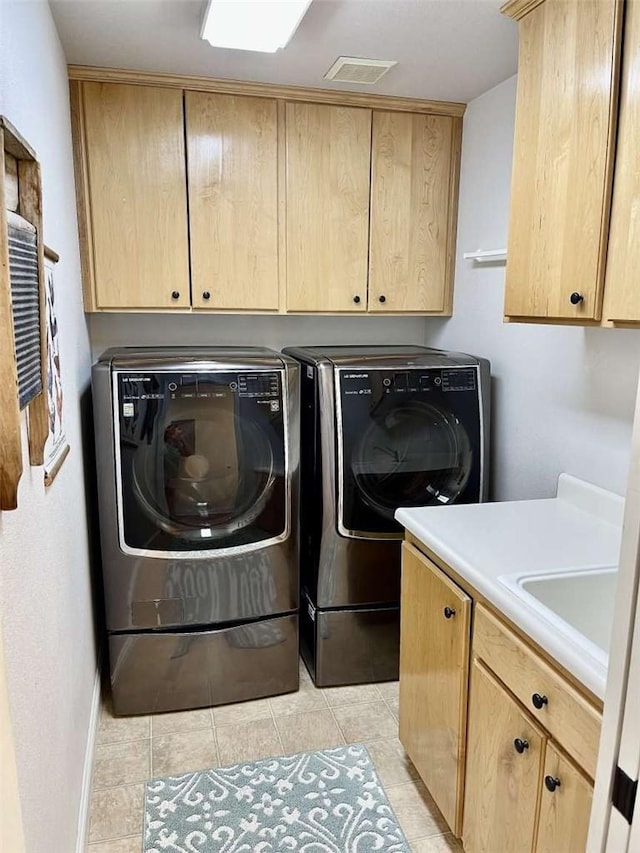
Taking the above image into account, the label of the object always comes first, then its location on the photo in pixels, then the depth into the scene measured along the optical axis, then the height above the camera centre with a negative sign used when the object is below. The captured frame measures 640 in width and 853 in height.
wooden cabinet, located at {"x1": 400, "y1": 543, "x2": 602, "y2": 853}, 1.25 -0.96
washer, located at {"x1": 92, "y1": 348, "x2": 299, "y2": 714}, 2.26 -0.77
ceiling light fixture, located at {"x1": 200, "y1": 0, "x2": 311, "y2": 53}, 1.80 +0.86
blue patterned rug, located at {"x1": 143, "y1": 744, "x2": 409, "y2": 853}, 1.88 -1.56
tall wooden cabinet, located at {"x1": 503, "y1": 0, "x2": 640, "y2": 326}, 1.48 +0.38
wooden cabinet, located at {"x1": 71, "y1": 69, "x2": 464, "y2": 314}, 2.49 +0.48
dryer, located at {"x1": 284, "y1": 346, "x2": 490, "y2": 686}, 2.45 -0.61
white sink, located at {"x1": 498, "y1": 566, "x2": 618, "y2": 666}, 1.54 -0.69
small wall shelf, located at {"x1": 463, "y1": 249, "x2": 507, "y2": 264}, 2.50 +0.24
